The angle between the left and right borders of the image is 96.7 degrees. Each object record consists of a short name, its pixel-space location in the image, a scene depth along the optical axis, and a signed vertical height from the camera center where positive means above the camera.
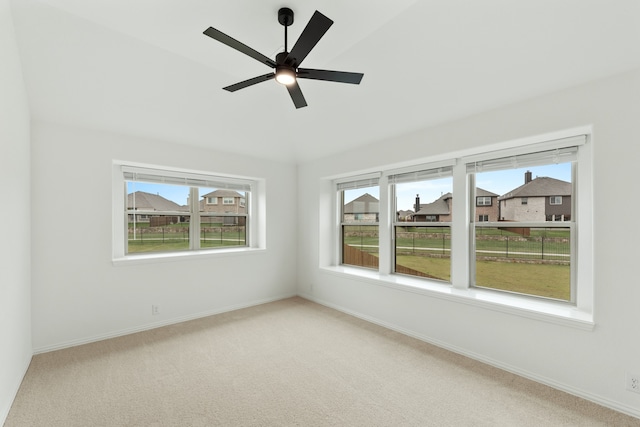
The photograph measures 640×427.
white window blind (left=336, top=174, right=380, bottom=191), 4.06 +0.46
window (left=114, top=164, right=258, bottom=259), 3.65 +0.01
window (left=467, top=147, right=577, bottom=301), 2.56 -0.15
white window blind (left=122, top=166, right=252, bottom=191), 3.60 +0.49
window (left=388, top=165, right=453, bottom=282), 3.40 -0.15
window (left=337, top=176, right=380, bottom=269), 4.20 -0.11
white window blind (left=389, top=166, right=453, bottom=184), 3.26 +0.47
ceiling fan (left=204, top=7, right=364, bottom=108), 1.64 +1.04
